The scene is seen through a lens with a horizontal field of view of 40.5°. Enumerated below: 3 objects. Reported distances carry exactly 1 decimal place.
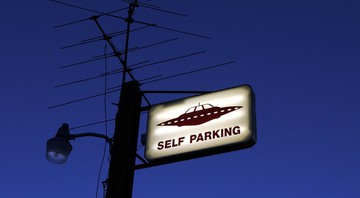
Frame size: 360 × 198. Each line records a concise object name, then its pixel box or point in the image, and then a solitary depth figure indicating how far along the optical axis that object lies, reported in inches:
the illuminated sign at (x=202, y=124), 223.8
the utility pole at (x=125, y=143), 216.8
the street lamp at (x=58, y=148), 255.1
